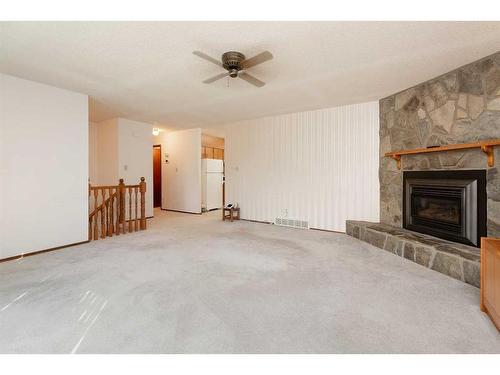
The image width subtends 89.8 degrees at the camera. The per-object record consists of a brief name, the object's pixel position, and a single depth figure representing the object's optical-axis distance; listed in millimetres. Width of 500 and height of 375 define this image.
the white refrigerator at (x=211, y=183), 7340
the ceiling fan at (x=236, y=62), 2405
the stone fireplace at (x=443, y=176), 2795
